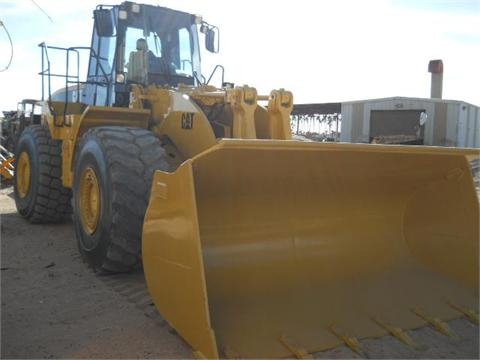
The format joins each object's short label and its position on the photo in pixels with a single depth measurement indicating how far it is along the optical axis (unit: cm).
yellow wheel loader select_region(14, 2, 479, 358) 318
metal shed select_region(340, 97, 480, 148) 2177
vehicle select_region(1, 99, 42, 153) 1007
